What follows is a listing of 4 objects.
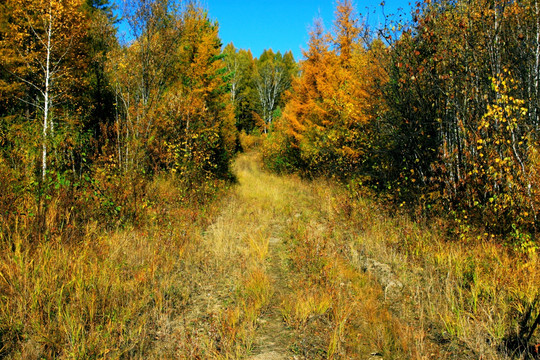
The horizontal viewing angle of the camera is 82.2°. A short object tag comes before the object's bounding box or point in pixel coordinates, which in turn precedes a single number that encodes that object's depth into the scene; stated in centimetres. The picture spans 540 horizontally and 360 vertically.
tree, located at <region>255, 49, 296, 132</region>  4222
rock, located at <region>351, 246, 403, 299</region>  452
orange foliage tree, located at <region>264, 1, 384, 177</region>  1131
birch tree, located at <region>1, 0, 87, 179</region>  1188
